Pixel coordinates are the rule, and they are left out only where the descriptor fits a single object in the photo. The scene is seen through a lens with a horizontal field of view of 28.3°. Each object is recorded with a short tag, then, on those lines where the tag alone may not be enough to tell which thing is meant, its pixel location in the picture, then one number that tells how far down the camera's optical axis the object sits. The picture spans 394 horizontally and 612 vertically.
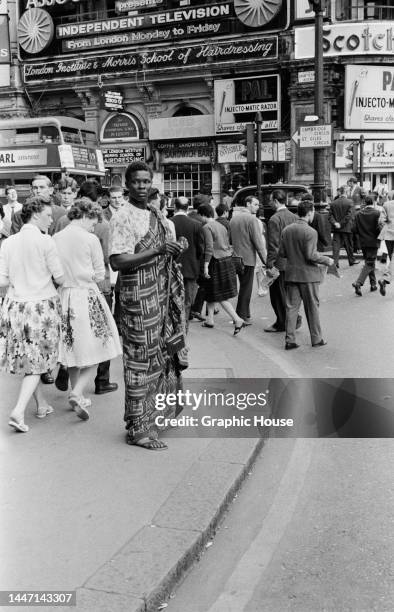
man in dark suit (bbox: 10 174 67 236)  8.01
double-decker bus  25.52
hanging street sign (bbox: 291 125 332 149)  17.14
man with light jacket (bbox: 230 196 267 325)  11.03
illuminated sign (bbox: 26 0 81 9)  33.52
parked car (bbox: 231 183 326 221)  19.94
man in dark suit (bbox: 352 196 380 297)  13.20
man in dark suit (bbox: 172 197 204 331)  10.29
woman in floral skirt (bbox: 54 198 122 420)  6.13
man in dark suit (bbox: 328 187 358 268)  17.33
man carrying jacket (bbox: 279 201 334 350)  9.09
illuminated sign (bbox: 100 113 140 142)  33.19
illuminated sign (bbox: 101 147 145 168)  33.16
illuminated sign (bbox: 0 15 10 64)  35.22
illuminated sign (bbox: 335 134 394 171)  29.23
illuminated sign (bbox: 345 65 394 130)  28.95
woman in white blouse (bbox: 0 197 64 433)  5.80
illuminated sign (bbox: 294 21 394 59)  28.36
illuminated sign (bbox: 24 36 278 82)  29.64
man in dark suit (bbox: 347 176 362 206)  20.30
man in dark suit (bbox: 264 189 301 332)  10.48
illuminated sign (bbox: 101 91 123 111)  31.78
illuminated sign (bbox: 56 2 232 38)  30.30
